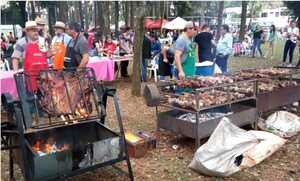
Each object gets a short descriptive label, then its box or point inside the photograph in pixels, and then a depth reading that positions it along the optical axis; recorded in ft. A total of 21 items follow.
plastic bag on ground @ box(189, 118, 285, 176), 10.74
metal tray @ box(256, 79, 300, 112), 15.45
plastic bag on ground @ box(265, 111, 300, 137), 15.08
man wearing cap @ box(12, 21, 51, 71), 15.27
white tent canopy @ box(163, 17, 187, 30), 67.12
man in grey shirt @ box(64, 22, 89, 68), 15.87
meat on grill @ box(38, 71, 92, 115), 9.91
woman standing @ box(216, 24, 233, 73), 26.34
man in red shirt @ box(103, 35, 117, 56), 30.99
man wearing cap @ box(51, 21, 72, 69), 17.05
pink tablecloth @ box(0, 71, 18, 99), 18.13
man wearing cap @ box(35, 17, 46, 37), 20.82
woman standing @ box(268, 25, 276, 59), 51.94
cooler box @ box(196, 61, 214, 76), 21.10
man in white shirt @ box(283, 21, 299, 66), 38.09
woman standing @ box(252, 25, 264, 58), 47.50
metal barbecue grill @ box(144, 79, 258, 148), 12.40
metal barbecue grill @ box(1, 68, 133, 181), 8.47
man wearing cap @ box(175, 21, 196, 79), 15.07
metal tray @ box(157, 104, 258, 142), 12.67
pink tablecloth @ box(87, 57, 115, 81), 25.81
